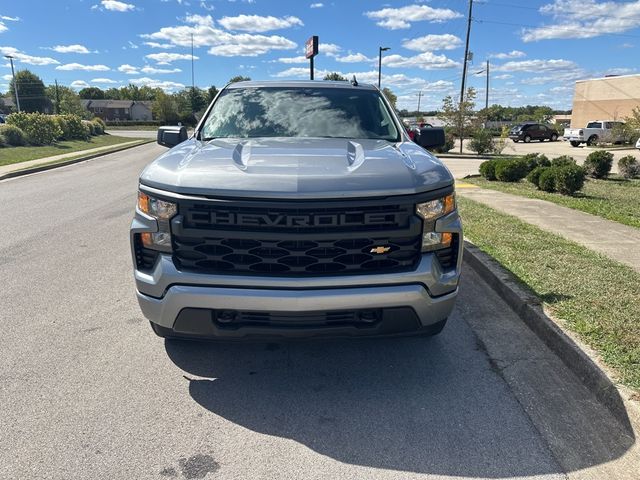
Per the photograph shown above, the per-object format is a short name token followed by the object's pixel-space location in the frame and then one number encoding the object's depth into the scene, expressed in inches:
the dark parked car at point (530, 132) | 1675.7
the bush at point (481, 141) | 1056.8
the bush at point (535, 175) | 461.4
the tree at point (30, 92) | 3774.6
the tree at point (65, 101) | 3047.2
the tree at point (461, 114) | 1087.6
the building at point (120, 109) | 4795.8
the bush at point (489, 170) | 560.7
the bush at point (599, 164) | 541.6
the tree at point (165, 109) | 3777.1
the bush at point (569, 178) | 413.4
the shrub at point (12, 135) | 1050.2
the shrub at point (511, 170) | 530.6
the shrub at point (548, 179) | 431.5
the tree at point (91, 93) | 5639.8
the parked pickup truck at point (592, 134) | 1428.4
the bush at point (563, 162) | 447.2
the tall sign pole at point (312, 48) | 671.8
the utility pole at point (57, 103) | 3414.4
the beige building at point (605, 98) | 1894.7
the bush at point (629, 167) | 561.7
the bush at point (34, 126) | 1153.4
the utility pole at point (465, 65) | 1119.2
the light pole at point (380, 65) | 1380.2
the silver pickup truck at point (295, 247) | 109.8
